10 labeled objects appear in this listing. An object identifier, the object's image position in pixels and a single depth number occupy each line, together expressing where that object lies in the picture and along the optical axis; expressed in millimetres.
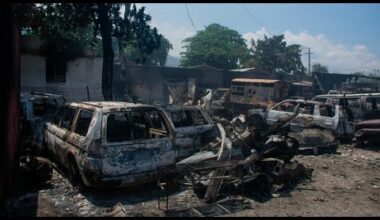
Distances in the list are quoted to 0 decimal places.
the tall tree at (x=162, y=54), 55188
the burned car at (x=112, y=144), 5574
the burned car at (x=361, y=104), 13203
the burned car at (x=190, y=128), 7492
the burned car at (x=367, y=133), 11455
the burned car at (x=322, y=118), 11242
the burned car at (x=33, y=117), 8383
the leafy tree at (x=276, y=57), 47750
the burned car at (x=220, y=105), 18984
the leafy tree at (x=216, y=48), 46469
